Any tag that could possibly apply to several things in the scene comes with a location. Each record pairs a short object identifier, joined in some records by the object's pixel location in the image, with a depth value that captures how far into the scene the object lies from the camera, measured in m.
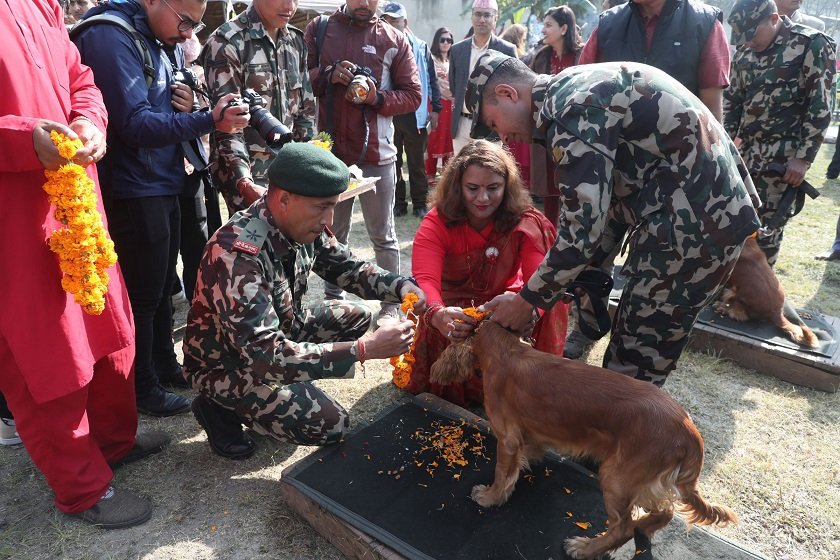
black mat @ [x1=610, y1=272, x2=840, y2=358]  4.32
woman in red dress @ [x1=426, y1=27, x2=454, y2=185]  9.12
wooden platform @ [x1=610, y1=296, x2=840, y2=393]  4.11
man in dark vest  4.11
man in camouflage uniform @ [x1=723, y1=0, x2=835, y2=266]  4.92
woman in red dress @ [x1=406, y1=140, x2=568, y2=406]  3.52
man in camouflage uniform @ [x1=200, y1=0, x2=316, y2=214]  3.94
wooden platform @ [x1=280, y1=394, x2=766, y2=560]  2.53
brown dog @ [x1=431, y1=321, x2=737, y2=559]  2.25
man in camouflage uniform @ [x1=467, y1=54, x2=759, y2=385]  2.52
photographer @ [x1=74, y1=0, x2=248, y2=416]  3.04
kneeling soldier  2.74
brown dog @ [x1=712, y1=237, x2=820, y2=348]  4.39
